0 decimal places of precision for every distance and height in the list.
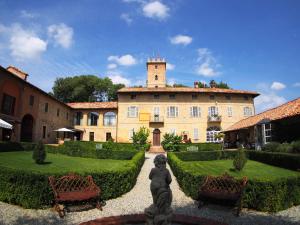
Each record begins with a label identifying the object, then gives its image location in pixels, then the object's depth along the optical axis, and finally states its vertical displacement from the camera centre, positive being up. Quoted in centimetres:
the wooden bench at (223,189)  675 -137
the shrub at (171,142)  2370 -4
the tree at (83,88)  4834 +1028
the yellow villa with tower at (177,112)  3183 +382
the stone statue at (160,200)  407 -95
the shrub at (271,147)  1714 -32
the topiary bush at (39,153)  1252 -63
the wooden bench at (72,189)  642 -134
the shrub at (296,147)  1448 -27
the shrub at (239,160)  1195 -85
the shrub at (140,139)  2479 +25
